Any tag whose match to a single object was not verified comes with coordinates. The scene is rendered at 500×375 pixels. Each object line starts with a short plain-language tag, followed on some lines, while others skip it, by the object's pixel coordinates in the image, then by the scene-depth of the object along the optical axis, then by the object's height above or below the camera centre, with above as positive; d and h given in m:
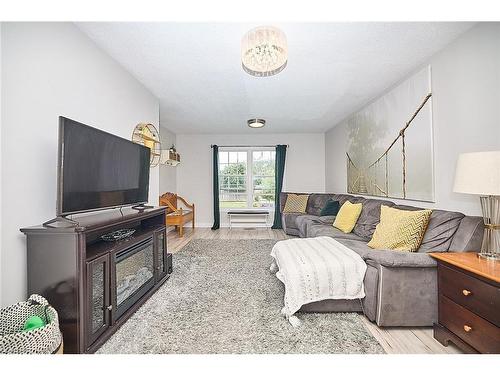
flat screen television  1.52 +0.15
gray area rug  1.60 -1.06
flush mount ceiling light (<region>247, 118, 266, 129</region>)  4.64 +1.29
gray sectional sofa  1.76 -0.68
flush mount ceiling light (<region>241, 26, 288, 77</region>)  1.61 +0.98
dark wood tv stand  1.43 -0.57
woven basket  1.12 -0.71
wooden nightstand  1.29 -0.69
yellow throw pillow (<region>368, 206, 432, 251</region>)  2.11 -0.40
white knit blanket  1.93 -0.76
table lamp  1.44 +0.02
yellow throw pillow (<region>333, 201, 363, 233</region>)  3.40 -0.43
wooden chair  4.90 -0.54
